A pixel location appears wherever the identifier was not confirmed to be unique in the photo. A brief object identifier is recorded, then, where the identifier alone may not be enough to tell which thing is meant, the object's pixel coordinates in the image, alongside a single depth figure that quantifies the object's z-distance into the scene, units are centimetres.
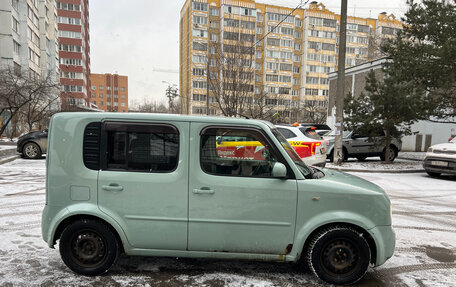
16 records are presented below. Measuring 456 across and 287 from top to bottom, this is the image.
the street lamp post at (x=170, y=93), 5491
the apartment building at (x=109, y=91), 13675
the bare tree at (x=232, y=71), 1978
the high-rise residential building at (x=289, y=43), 6519
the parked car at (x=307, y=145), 861
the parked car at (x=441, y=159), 963
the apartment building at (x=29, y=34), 3691
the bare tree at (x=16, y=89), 2168
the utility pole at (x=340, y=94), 1236
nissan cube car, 299
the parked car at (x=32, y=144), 1273
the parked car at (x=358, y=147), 1405
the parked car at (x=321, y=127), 1895
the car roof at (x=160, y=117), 308
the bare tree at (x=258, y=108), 2569
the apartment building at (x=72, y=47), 7069
